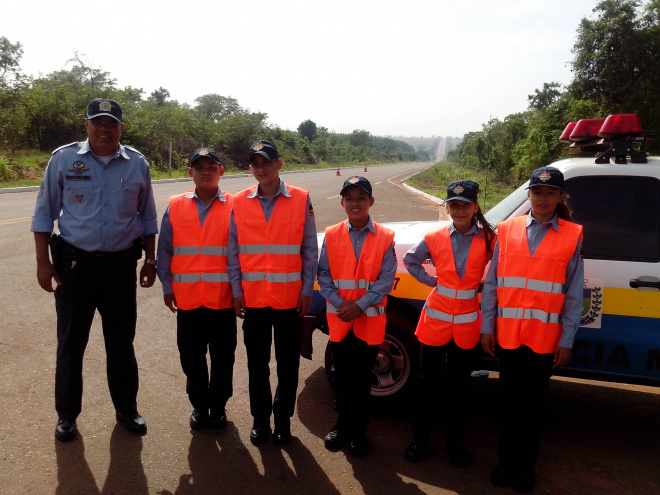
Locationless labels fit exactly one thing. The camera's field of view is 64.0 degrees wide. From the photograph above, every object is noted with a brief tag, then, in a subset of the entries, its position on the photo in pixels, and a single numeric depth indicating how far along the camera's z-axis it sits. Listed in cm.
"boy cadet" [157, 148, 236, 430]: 332
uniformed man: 316
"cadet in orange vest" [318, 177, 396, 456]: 315
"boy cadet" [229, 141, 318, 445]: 318
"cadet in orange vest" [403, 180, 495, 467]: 307
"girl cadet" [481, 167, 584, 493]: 281
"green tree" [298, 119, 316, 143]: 8994
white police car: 321
